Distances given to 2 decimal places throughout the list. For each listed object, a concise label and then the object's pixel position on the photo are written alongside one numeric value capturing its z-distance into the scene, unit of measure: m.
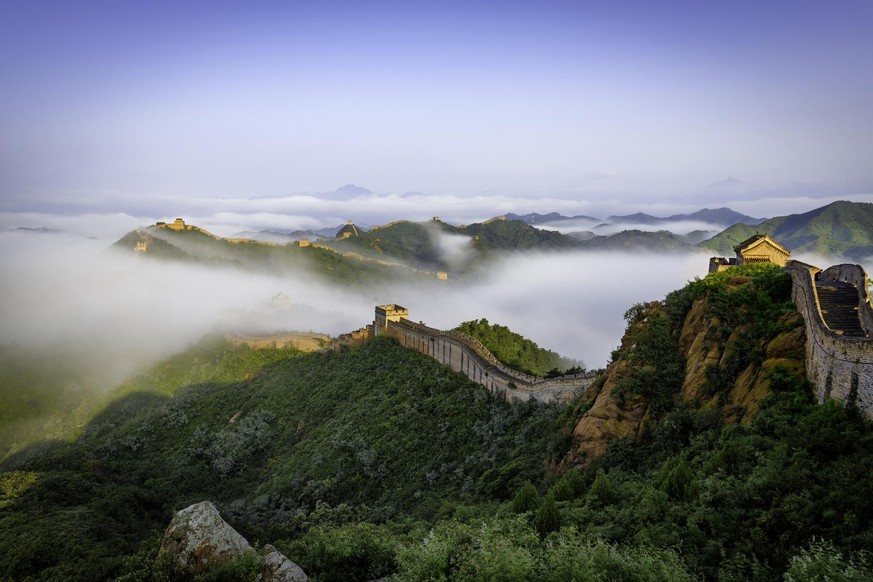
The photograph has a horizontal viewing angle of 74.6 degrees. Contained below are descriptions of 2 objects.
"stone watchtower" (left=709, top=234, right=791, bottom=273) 29.61
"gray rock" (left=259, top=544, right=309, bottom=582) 15.08
